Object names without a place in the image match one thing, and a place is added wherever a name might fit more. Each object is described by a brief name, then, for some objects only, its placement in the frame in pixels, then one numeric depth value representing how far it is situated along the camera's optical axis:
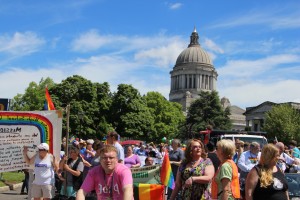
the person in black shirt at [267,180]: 4.08
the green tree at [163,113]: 74.30
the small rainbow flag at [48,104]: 8.61
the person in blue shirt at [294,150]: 10.48
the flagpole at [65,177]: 7.61
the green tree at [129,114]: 46.38
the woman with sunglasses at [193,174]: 4.56
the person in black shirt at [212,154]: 6.88
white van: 15.11
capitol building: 116.53
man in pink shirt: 3.50
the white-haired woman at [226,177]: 4.47
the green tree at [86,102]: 42.20
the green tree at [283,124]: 57.74
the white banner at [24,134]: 7.55
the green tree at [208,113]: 62.39
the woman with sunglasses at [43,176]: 7.17
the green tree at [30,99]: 50.77
